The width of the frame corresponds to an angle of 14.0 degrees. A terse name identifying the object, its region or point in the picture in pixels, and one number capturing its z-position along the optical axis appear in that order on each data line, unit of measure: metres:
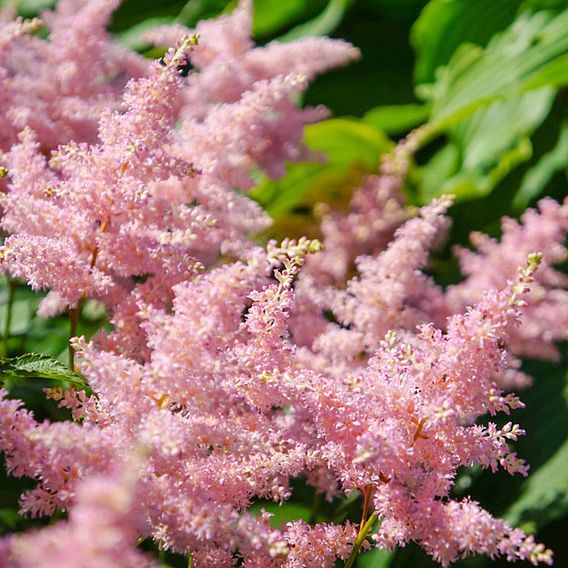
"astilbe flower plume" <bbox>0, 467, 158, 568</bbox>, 1.03
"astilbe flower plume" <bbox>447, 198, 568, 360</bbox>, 1.51
